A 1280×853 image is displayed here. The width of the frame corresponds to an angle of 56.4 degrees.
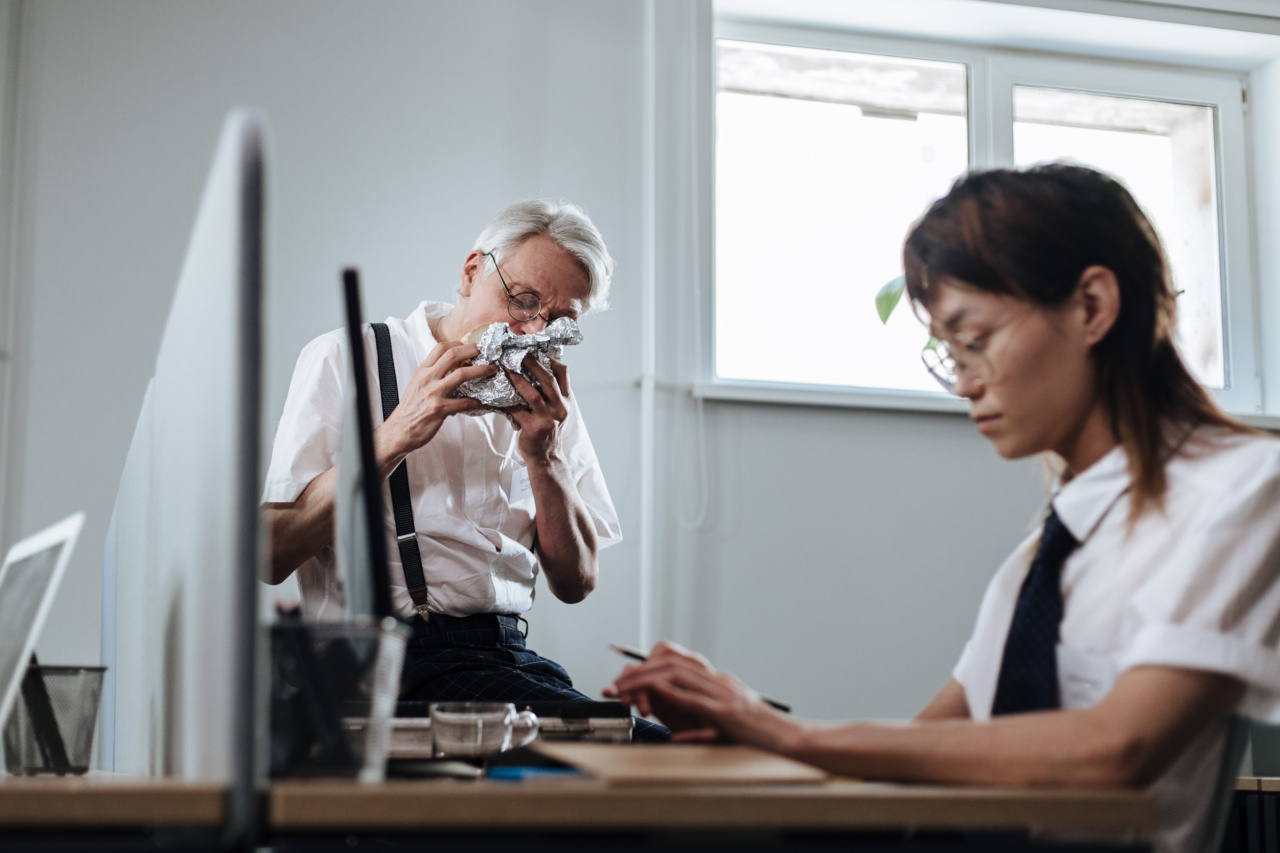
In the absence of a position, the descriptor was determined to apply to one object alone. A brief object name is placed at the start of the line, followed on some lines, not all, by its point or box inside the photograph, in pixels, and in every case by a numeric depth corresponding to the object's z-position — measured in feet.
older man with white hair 5.65
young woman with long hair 2.52
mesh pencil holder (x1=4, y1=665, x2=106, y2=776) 4.18
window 10.03
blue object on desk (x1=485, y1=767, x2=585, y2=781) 2.44
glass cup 3.48
